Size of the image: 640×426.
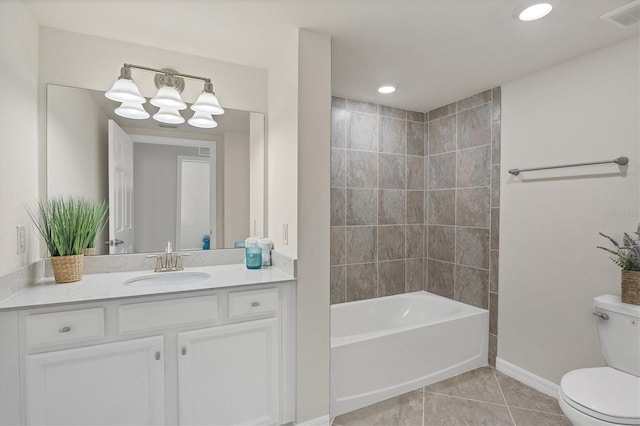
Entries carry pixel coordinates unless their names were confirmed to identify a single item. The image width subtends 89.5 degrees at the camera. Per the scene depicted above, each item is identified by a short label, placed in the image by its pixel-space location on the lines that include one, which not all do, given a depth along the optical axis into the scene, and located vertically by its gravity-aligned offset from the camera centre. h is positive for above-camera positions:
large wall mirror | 1.90 +0.24
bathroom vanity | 1.37 -0.68
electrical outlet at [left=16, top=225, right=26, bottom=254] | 1.58 -0.15
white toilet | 1.43 -0.88
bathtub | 2.13 -1.06
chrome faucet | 2.04 -0.34
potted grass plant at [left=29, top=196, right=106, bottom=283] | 1.70 -0.13
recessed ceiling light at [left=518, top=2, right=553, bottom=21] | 1.59 +1.00
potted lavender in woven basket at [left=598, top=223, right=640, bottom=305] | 1.75 -0.33
